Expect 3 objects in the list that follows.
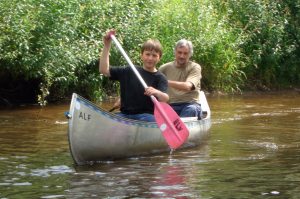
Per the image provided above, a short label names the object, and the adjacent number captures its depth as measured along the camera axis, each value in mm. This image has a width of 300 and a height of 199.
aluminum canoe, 8258
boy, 8875
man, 10133
